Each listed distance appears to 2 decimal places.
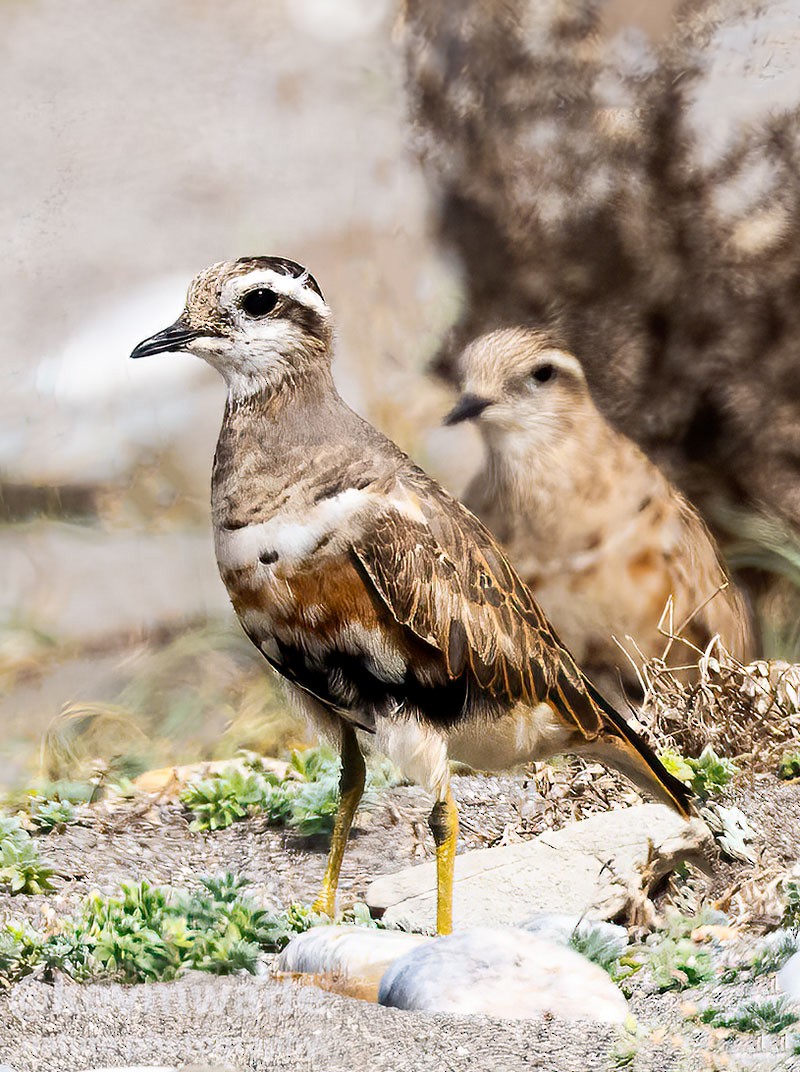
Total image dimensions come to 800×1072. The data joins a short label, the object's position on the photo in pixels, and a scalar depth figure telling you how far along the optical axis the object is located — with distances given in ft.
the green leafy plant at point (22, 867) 17.06
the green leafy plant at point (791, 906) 16.28
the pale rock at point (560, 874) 16.65
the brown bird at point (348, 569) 14.56
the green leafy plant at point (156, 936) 15.25
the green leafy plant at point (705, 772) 18.47
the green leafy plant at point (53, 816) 18.47
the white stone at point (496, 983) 14.15
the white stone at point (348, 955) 14.43
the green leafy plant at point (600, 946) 15.49
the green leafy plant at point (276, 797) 18.01
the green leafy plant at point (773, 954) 15.10
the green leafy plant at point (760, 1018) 14.07
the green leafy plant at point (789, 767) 19.39
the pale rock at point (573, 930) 15.64
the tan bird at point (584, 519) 18.62
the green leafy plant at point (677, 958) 15.20
